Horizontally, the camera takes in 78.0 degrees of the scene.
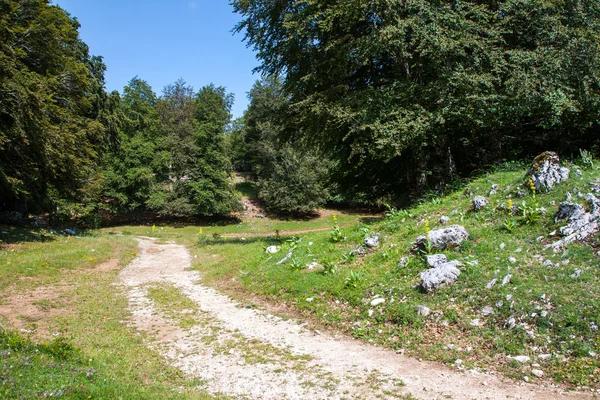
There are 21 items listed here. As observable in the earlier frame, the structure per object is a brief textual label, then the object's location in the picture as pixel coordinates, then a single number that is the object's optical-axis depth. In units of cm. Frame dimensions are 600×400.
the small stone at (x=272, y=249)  1334
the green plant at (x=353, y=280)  839
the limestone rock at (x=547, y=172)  892
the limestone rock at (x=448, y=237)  827
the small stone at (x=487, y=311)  613
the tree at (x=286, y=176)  4559
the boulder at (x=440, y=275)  715
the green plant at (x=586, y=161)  947
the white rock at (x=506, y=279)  651
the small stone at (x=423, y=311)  666
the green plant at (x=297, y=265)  1052
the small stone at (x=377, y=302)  752
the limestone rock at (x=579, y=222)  684
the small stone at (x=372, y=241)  1022
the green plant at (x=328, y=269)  942
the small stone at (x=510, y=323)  573
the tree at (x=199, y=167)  4125
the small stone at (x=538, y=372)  485
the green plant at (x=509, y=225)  807
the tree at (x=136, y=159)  4059
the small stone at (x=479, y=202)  969
